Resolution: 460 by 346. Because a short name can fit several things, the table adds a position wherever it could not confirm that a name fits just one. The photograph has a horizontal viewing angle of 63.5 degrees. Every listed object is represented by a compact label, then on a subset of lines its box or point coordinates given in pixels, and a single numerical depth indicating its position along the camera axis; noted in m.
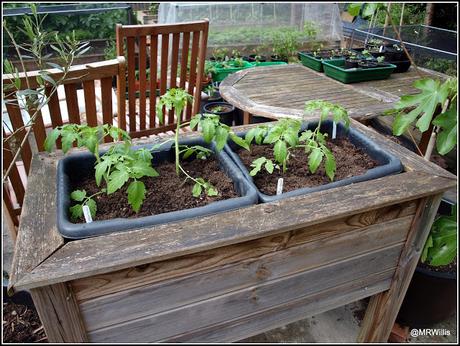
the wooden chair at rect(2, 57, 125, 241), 1.45
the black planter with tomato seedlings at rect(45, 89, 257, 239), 0.95
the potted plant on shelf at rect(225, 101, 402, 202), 1.12
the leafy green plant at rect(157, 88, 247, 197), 1.08
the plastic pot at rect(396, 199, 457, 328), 1.60
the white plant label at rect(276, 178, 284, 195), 1.07
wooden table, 2.00
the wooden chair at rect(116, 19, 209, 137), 1.84
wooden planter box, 0.85
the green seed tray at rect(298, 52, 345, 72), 2.70
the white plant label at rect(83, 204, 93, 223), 0.93
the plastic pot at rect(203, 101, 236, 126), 2.69
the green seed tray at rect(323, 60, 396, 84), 2.42
